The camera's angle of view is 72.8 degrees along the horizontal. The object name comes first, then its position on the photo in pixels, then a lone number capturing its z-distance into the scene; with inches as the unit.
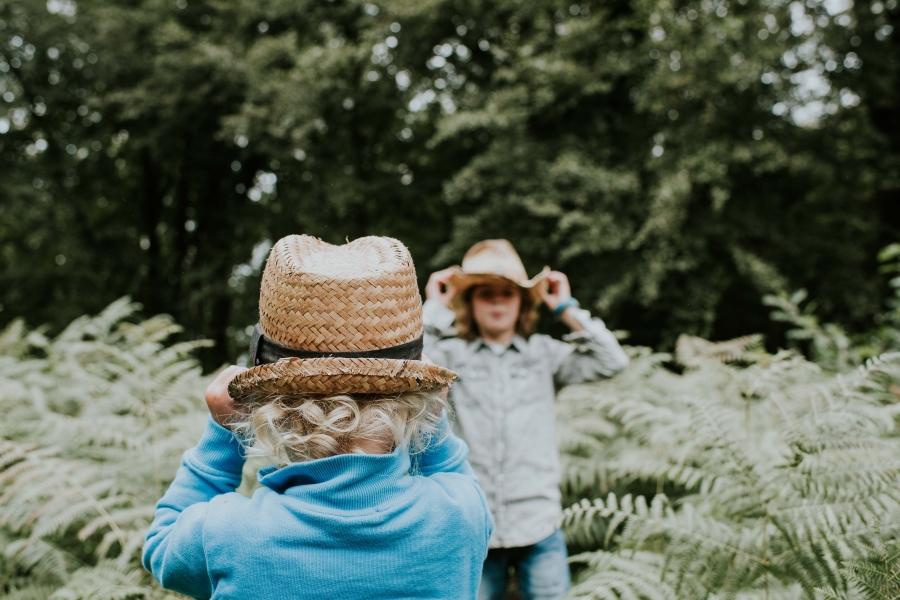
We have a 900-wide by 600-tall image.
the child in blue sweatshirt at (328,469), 49.8
